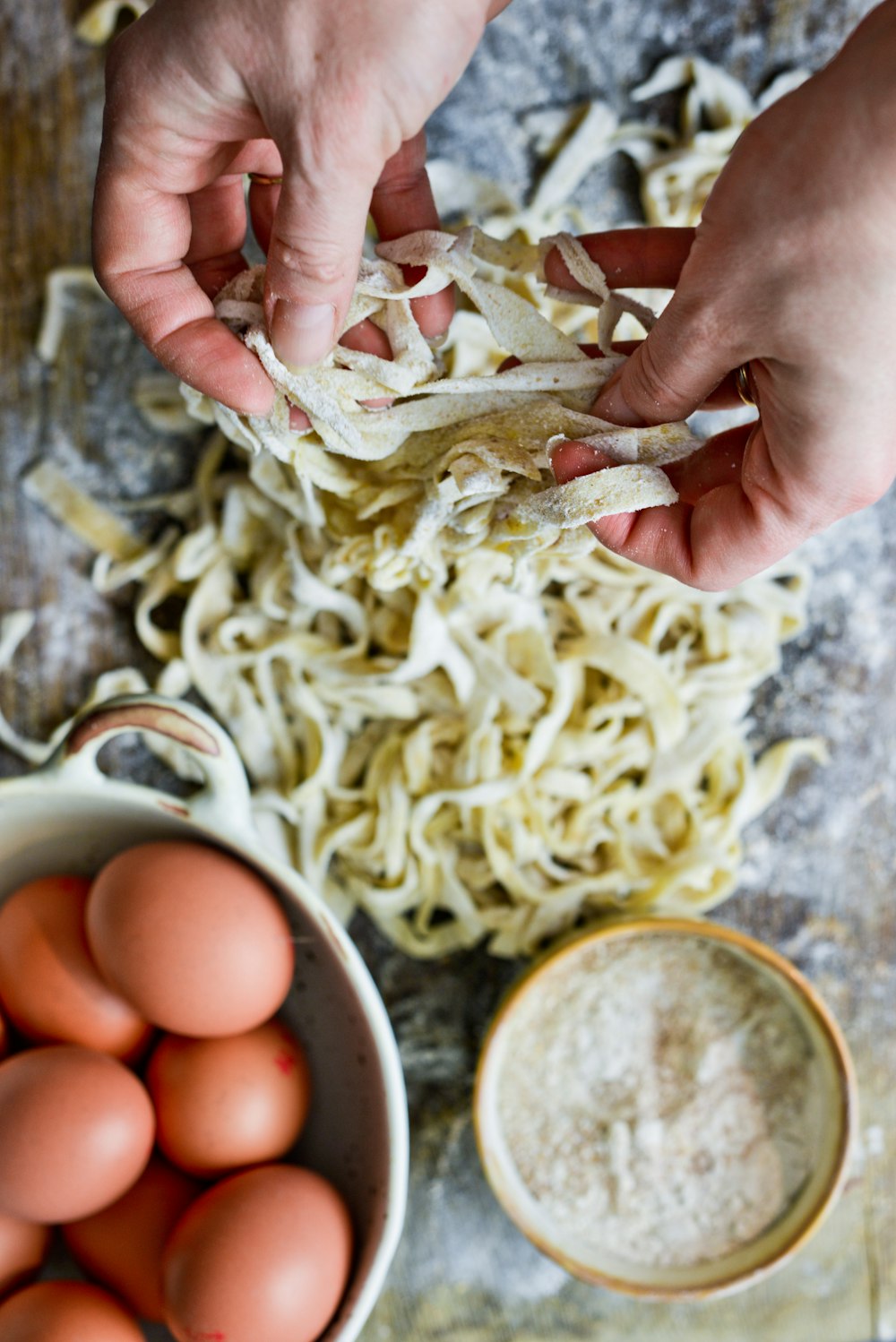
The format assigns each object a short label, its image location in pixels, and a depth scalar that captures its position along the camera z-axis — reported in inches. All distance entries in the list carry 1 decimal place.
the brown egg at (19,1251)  23.4
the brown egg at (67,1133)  22.7
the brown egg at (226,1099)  23.4
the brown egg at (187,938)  22.8
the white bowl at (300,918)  22.9
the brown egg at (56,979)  23.4
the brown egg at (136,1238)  23.5
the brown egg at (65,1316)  22.8
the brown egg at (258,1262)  22.5
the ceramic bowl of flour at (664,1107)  25.5
